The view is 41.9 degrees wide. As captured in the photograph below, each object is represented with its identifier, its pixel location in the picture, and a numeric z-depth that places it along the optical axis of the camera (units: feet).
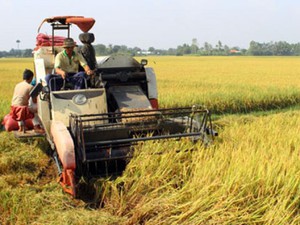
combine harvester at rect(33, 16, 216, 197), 14.84
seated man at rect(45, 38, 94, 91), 18.43
